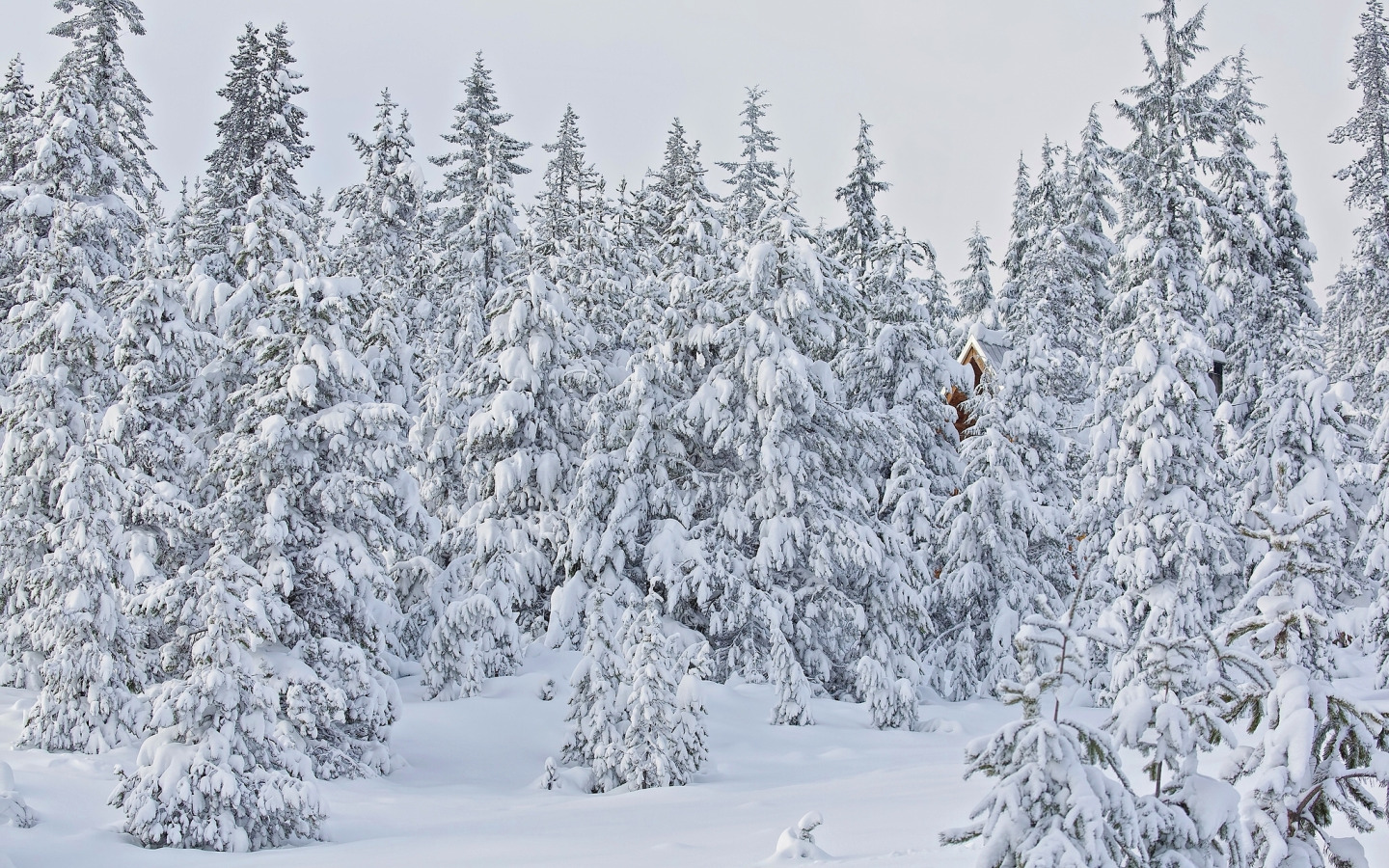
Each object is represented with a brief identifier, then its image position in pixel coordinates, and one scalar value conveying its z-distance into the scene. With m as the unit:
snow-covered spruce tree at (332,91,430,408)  34.97
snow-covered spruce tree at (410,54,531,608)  23.70
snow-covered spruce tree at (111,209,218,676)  18.88
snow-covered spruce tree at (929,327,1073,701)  25.83
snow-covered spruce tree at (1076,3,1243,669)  23.36
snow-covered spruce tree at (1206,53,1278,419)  33.34
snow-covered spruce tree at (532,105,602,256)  40.31
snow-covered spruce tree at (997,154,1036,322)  48.56
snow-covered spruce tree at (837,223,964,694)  26.92
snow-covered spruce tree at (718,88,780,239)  35.72
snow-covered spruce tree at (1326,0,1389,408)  33.78
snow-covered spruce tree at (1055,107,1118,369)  44.53
